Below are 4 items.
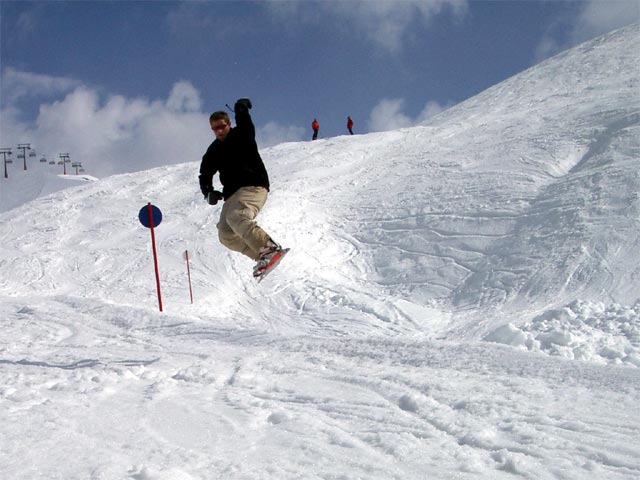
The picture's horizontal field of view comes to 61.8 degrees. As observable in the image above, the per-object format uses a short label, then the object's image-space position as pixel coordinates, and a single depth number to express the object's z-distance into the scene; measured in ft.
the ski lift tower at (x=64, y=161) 224.43
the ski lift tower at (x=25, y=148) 232.12
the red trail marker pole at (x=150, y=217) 30.09
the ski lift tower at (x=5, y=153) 223.96
